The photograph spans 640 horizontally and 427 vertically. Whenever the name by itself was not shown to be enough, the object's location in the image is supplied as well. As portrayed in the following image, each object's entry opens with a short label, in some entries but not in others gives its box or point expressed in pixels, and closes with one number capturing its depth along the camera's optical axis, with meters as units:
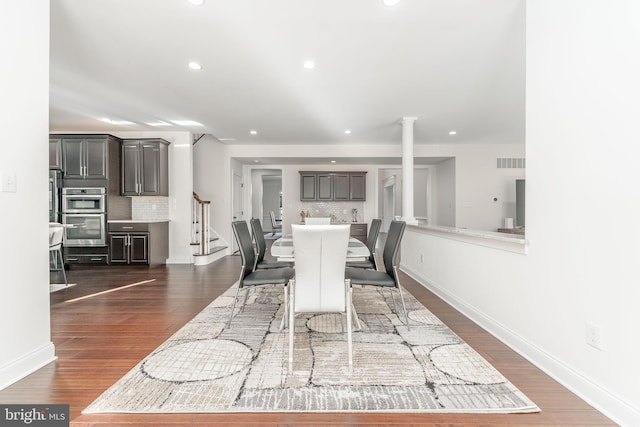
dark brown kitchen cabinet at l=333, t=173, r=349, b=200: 8.46
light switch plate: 1.81
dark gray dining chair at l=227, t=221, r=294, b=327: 2.64
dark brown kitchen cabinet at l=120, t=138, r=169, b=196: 5.86
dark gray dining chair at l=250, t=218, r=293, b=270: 3.51
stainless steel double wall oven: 5.51
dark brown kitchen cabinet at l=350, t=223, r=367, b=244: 8.42
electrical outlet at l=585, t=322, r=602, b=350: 1.65
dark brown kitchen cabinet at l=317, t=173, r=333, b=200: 8.48
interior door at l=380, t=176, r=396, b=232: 9.86
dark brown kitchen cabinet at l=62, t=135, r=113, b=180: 5.49
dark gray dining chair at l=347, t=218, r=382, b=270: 3.53
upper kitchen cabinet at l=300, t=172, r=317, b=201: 8.48
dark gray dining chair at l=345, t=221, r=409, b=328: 2.62
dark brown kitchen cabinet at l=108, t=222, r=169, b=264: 5.57
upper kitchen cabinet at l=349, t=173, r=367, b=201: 8.48
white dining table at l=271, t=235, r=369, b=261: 2.53
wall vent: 7.38
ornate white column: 5.01
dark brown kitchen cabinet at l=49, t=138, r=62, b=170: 5.48
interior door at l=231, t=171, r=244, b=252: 7.57
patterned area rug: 1.66
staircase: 6.10
